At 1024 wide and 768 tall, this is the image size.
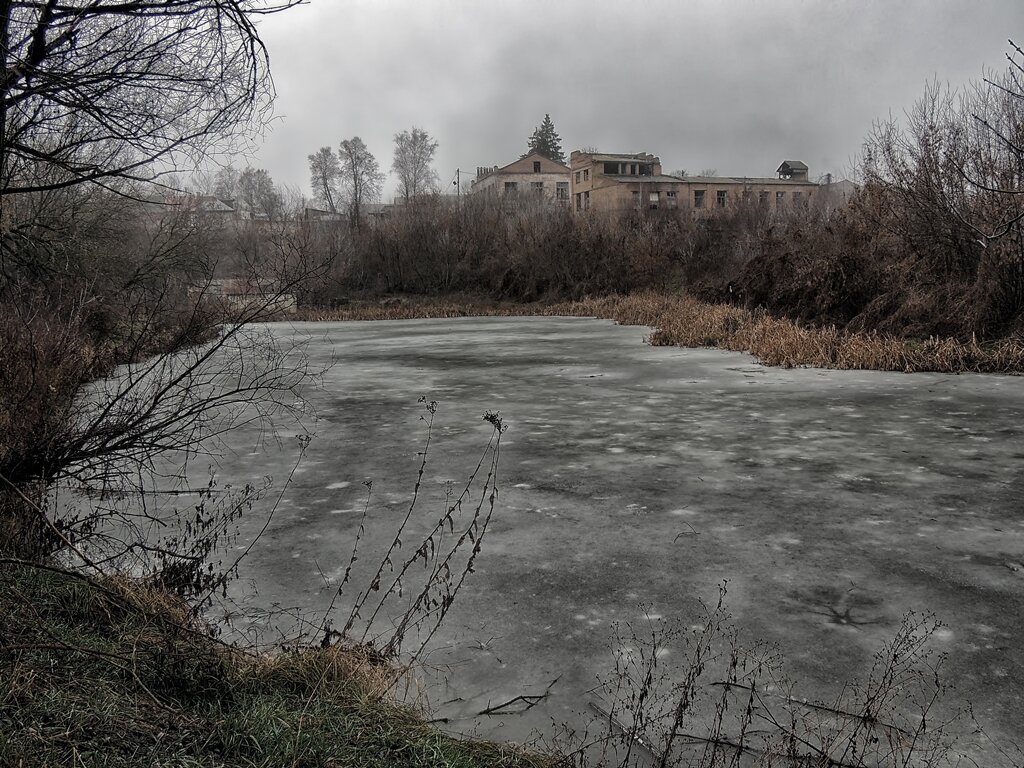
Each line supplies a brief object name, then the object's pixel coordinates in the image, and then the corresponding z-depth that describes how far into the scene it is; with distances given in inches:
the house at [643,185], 2719.0
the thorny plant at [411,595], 143.7
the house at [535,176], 3265.3
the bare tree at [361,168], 3127.5
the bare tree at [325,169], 3208.7
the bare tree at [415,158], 3270.2
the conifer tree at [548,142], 3946.9
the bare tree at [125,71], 168.2
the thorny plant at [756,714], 108.3
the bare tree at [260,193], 2962.6
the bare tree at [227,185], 3361.2
